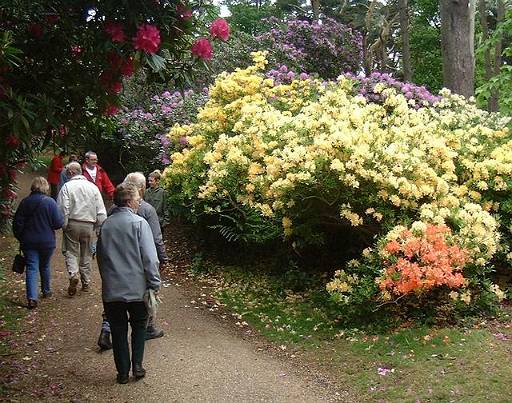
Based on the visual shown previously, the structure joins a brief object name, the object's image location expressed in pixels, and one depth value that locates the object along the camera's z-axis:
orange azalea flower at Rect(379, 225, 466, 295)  5.41
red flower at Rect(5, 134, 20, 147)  4.23
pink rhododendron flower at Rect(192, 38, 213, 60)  4.15
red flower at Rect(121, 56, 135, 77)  3.94
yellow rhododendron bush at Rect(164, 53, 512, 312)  5.78
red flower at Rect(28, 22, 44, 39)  4.03
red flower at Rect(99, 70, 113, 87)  4.04
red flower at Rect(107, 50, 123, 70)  3.93
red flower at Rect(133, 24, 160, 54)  3.61
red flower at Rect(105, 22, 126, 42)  3.66
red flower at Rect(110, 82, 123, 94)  4.12
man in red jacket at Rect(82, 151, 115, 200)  9.18
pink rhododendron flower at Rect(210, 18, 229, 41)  4.16
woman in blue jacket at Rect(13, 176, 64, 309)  6.89
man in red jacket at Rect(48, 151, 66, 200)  11.41
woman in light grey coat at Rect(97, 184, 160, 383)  4.59
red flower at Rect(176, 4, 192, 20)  3.93
